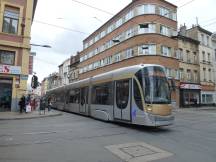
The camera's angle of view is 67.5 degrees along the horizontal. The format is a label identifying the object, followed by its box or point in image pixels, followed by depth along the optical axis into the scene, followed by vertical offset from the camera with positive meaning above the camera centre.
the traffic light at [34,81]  15.92 +1.20
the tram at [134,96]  7.76 -0.10
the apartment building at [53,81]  55.93 +4.71
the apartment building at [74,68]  40.83 +6.56
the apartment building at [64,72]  46.81 +6.54
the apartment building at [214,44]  31.39 +9.94
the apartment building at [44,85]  78.52 +4.28
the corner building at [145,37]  21.94 +8.28
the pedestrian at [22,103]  14.61 -0.90
